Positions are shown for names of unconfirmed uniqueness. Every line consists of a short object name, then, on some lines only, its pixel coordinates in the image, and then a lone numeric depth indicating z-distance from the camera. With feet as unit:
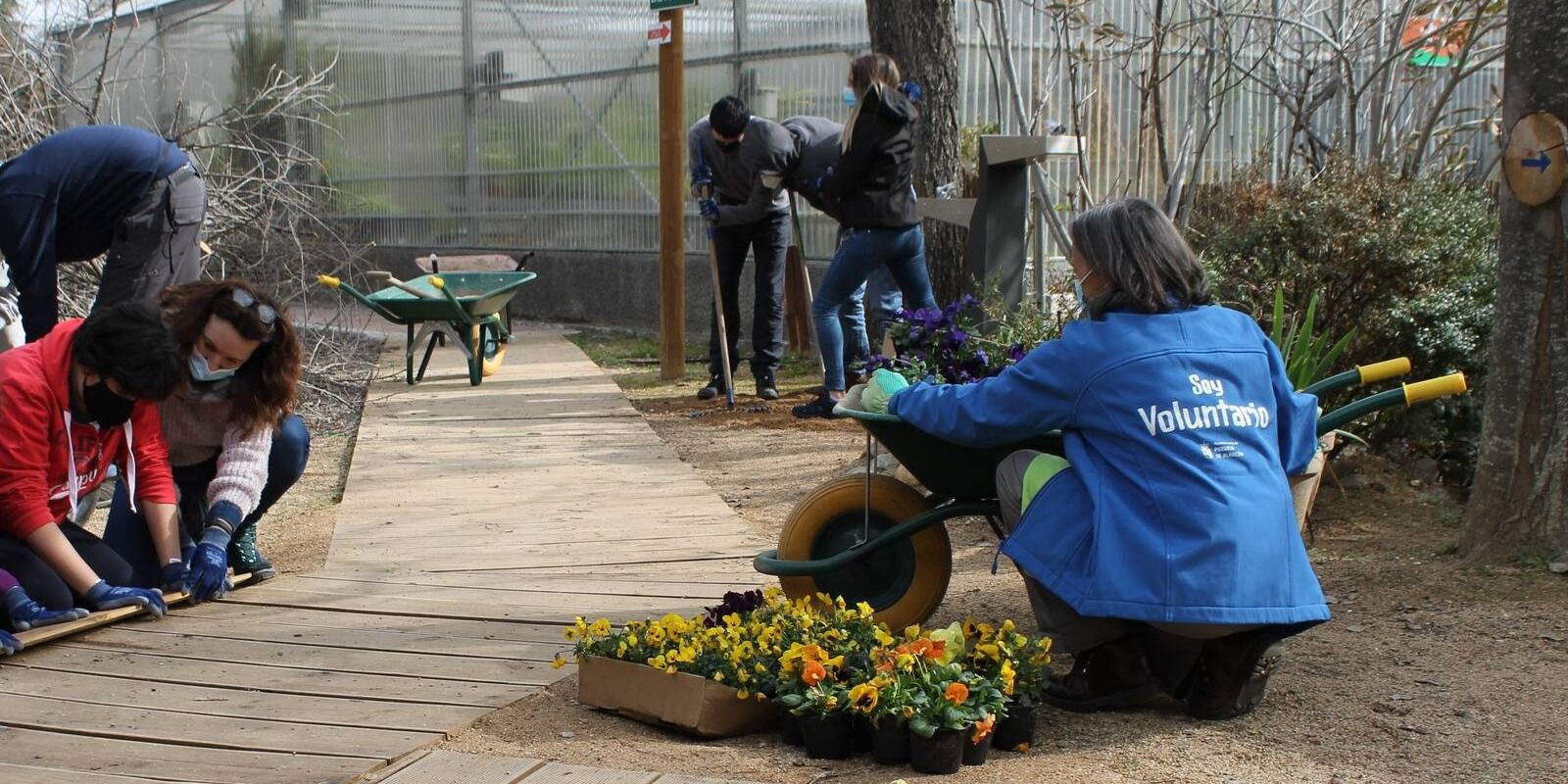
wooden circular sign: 13.20
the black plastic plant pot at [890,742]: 9.61
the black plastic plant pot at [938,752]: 9.43
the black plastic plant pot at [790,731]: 10.14
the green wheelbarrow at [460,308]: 29.27
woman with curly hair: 13.67
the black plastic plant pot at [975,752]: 9.66
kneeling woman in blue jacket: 9.97
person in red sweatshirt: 12.45
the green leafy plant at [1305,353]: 15.53
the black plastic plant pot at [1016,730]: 9.98
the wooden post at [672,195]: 29.81
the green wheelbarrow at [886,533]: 11.70
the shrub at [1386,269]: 17.98
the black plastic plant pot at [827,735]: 9.77
